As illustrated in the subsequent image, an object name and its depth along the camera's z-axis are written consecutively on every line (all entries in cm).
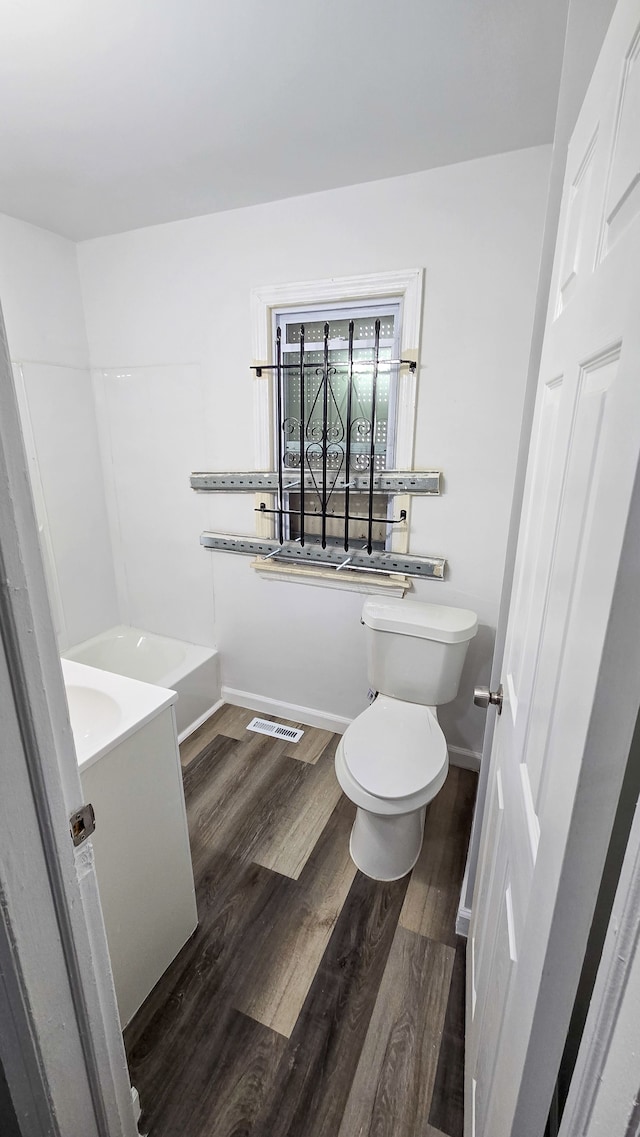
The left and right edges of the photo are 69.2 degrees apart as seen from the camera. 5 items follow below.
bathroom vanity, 109
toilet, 147
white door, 40
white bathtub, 238
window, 192
